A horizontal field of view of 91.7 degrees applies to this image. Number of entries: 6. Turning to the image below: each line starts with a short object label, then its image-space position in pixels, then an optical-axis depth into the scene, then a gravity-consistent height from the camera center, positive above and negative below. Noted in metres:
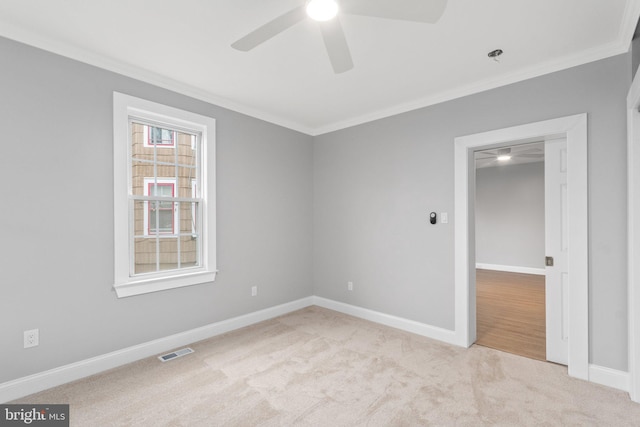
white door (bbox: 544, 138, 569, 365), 2.82 -0.37
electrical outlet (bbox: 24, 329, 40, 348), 2.32 -0.92
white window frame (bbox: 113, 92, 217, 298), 2.75 +0.20
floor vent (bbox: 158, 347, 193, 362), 2.91 -1.34
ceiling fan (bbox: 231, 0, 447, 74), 1.71 +1.14
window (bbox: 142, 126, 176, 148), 3.18 +0.82
